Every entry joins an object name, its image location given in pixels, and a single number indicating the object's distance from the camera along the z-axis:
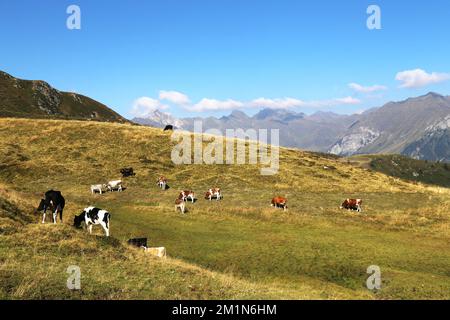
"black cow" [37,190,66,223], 33.19
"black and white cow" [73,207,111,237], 32.41
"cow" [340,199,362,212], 49.31
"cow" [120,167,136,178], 67.44
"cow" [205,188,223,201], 54.78
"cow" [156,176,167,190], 61.08
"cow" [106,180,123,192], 59.50
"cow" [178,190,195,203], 53.47
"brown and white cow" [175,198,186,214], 46.88
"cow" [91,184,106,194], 57.44
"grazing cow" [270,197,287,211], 49.25
